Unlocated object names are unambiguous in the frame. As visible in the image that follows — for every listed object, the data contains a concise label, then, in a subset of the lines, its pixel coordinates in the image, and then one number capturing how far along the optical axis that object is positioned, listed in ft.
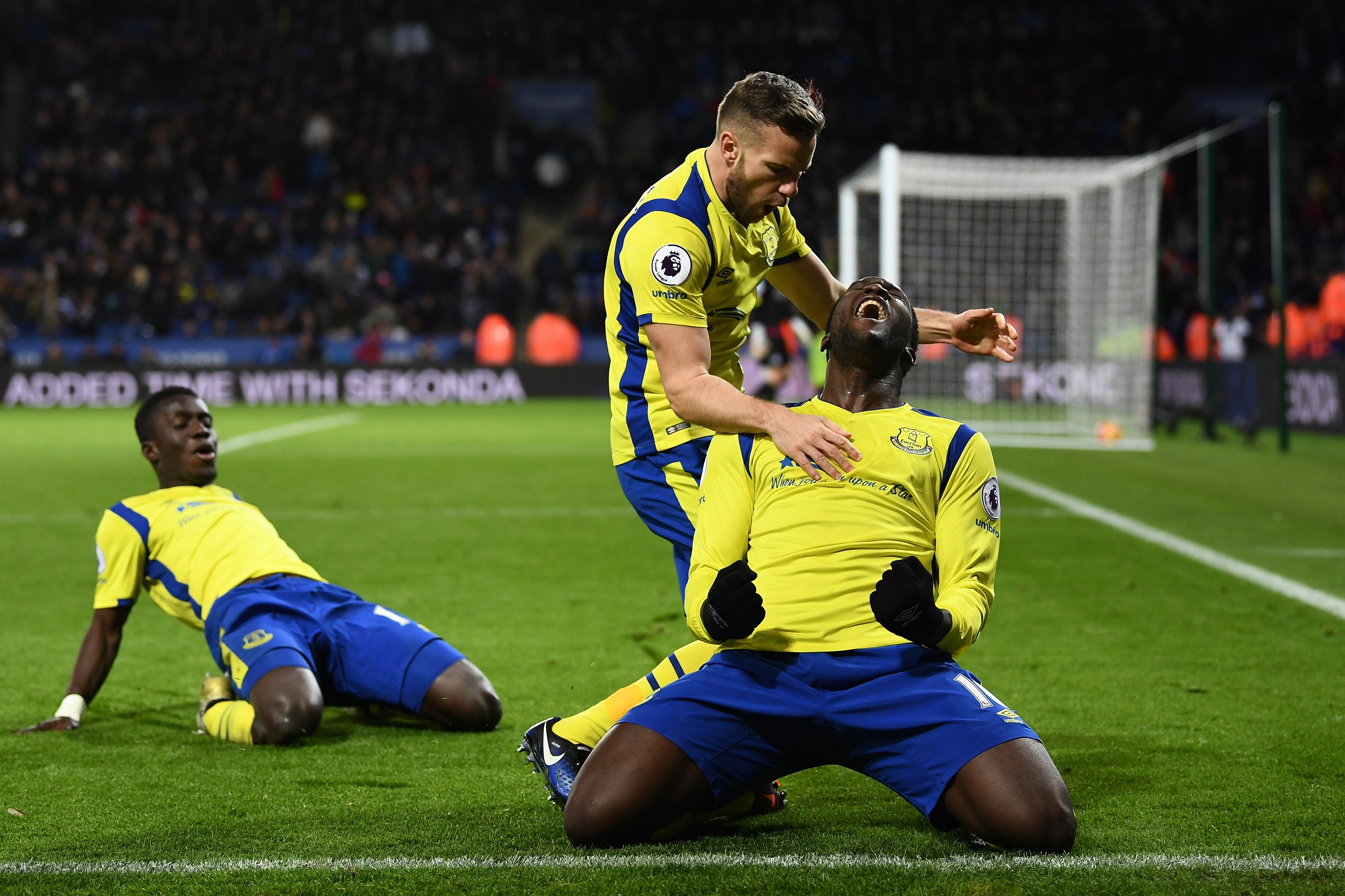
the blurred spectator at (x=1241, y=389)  58.65
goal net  49.98
